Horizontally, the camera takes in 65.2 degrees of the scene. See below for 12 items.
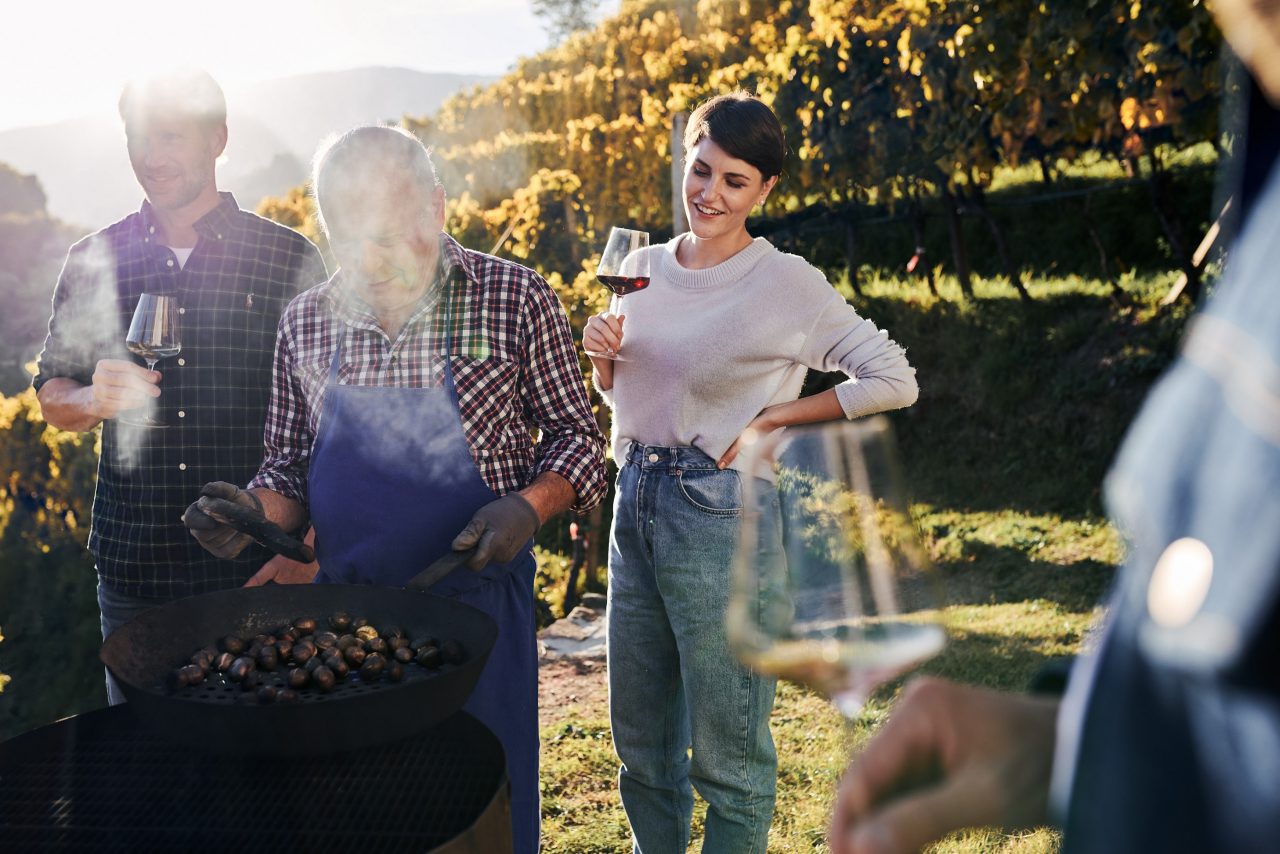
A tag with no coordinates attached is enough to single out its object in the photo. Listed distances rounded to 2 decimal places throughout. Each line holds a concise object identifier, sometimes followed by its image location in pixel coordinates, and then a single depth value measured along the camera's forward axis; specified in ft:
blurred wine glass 2.88
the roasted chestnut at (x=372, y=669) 6.30
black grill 5.52
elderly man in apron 7.93
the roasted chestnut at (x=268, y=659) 6.49
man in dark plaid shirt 10.02
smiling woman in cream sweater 8.89
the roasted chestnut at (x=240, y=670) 6.30
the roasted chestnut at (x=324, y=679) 6.08
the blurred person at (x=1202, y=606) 1.65
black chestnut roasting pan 5.46
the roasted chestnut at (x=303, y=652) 6.48
